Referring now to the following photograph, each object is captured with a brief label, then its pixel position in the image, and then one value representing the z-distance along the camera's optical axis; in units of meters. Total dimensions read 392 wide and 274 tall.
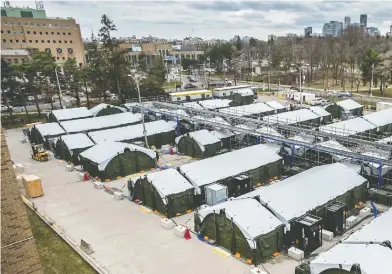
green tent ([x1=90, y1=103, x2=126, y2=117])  43.06
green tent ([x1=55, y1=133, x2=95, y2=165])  29.67
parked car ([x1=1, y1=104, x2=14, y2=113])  58.68
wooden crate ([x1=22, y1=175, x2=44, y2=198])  22.80
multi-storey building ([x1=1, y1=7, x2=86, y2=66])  91.06
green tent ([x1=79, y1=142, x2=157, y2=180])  25.42
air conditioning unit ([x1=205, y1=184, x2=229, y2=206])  19.06
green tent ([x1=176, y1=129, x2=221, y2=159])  29.08
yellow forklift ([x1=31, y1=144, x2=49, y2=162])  31.50
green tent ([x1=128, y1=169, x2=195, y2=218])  18.97
